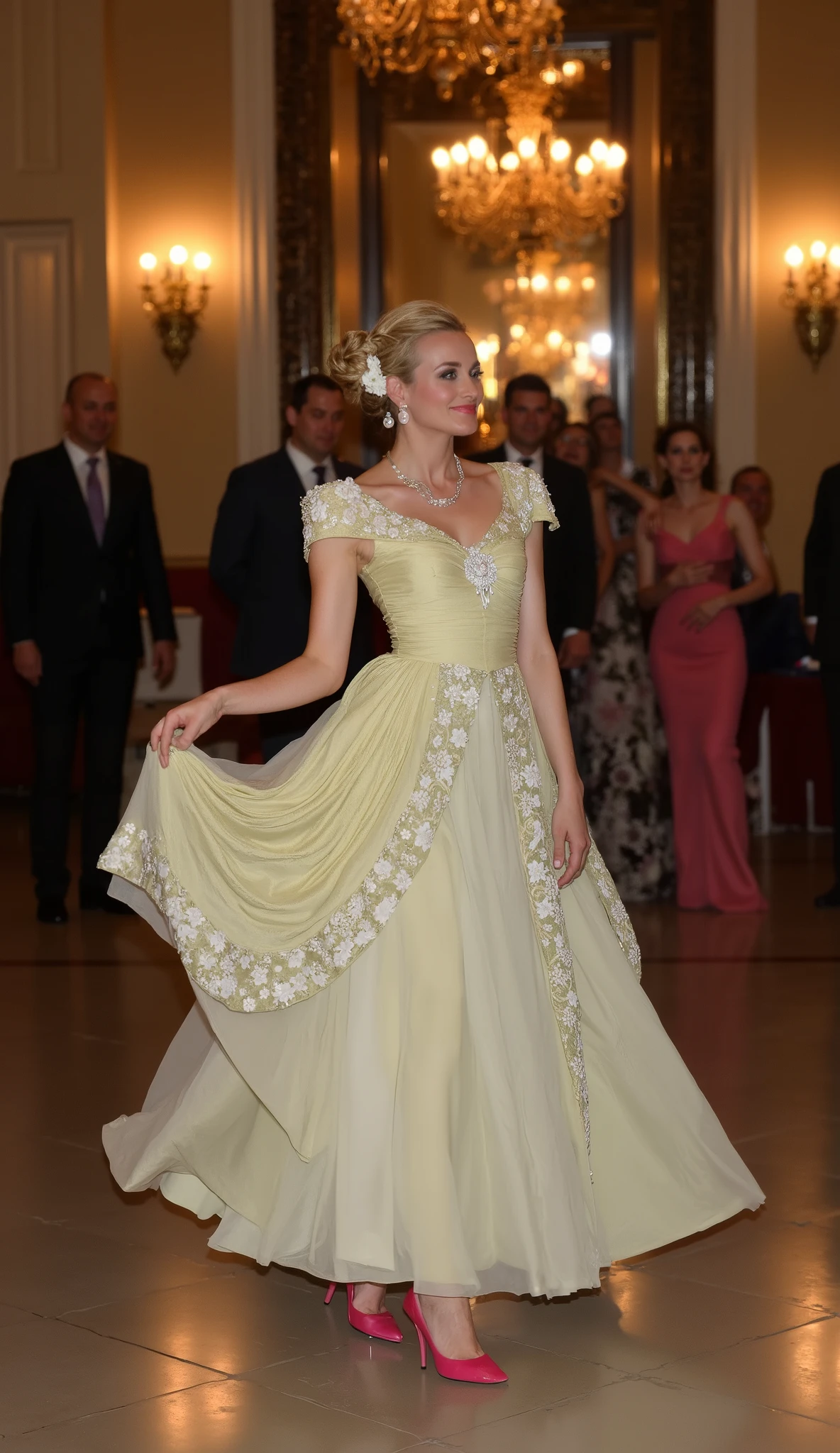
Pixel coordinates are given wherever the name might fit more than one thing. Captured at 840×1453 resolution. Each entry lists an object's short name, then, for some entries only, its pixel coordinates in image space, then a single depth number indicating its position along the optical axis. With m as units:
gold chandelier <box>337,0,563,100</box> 9.59
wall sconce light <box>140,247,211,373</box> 10.65
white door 10.77
